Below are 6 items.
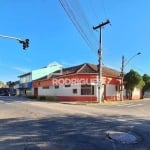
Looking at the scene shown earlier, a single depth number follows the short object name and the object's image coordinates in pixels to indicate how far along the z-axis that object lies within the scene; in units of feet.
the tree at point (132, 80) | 81.95
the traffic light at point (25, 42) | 38.72
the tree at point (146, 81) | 92.65
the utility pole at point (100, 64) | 62.13
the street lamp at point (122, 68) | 76.70
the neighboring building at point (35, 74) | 106.60
